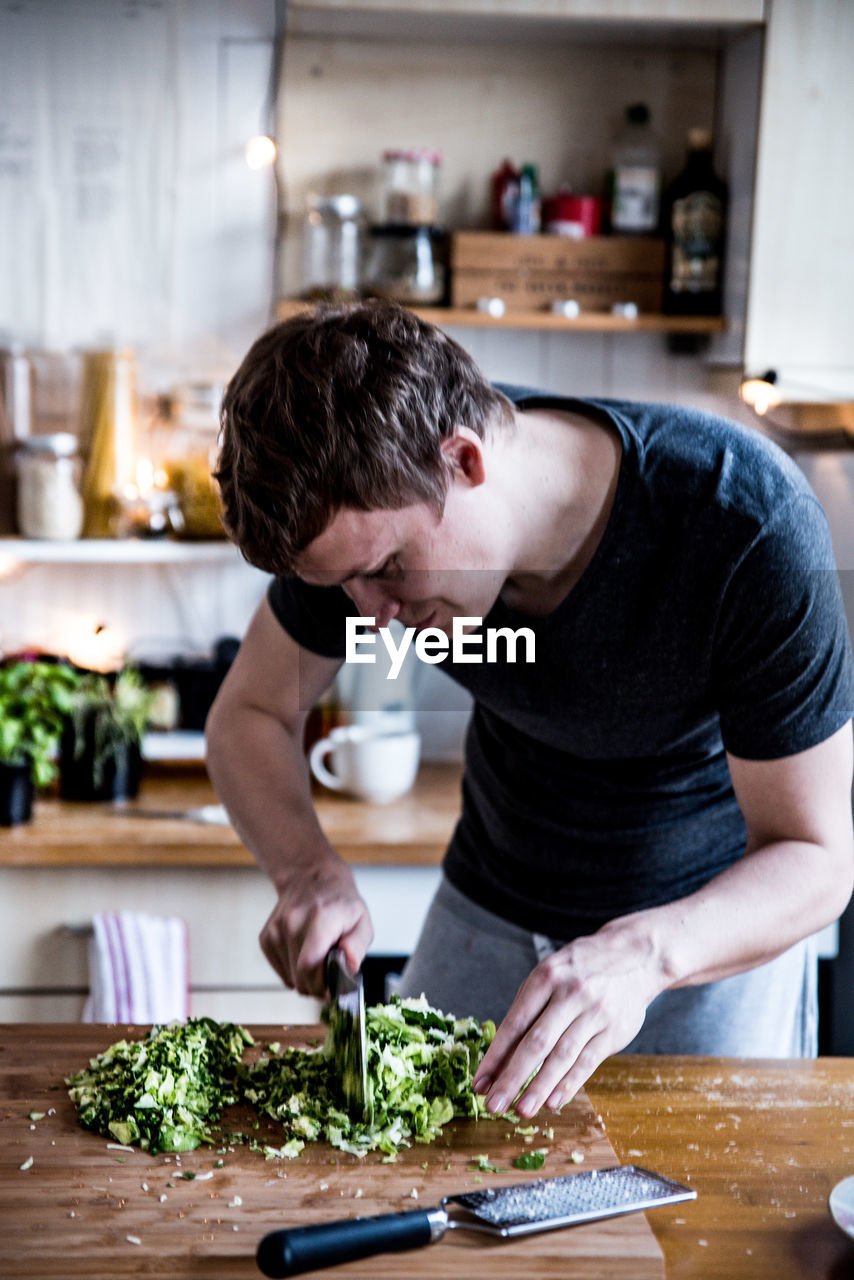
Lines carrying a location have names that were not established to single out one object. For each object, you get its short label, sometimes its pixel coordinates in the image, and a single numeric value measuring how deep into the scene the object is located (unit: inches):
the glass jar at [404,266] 82.7
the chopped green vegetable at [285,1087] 36.8
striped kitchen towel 70.5
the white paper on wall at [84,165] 85.4
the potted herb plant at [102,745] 80.2
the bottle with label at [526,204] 83.2
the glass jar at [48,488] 83.0
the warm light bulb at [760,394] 77.0
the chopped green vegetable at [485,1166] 35.8
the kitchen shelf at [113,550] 83.2
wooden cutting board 31.1
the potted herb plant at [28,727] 73.8
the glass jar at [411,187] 83.0
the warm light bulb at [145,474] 88.4
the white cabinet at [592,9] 73.9
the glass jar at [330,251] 83.7
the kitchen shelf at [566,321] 81.0
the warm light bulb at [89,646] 90.7
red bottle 83.9
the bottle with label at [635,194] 84.1
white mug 80.5
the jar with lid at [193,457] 86.0
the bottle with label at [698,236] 81.4
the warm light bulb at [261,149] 86.3
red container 84.0
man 36.5
